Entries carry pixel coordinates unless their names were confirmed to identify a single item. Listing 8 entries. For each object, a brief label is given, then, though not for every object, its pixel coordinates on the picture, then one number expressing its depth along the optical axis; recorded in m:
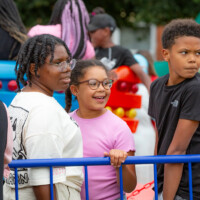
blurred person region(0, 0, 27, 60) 6.26
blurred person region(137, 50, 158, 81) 10.63
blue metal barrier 3.53
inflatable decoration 7.71
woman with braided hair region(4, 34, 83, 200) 3.56
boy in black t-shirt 4.03
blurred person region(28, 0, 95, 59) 6.47
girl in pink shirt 4.22
